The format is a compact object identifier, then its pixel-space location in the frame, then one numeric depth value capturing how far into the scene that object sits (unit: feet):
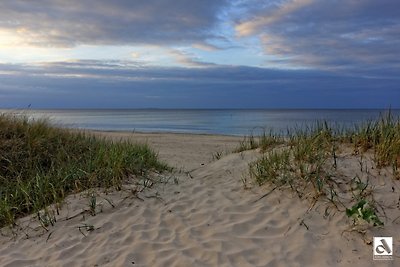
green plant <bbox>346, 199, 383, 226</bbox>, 13.66
